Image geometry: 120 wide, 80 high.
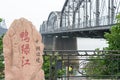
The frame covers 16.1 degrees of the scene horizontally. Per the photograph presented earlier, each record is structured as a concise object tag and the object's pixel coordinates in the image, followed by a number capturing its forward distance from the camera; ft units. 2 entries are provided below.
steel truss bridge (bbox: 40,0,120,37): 118.52
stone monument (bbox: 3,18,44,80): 26.12
